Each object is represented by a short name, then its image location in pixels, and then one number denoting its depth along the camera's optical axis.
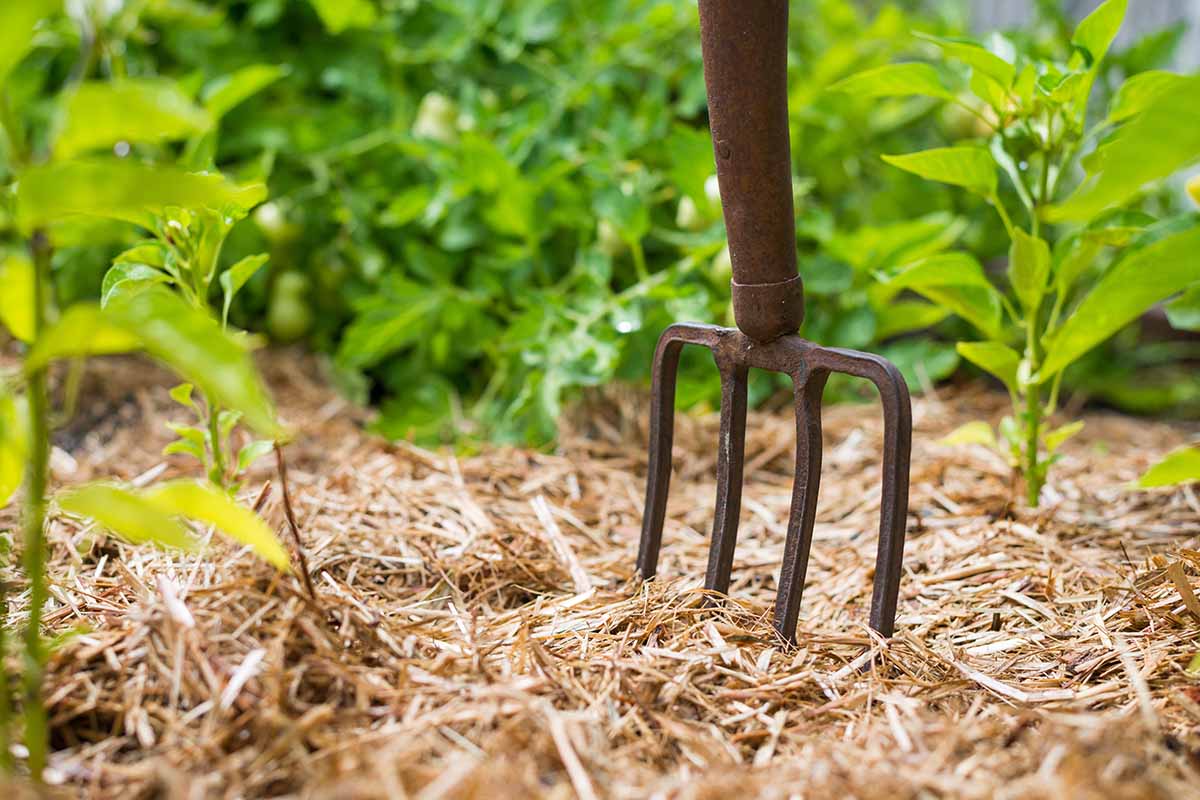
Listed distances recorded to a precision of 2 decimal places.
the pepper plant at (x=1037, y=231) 0.90
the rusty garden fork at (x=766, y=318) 0.78
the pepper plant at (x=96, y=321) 0.52
